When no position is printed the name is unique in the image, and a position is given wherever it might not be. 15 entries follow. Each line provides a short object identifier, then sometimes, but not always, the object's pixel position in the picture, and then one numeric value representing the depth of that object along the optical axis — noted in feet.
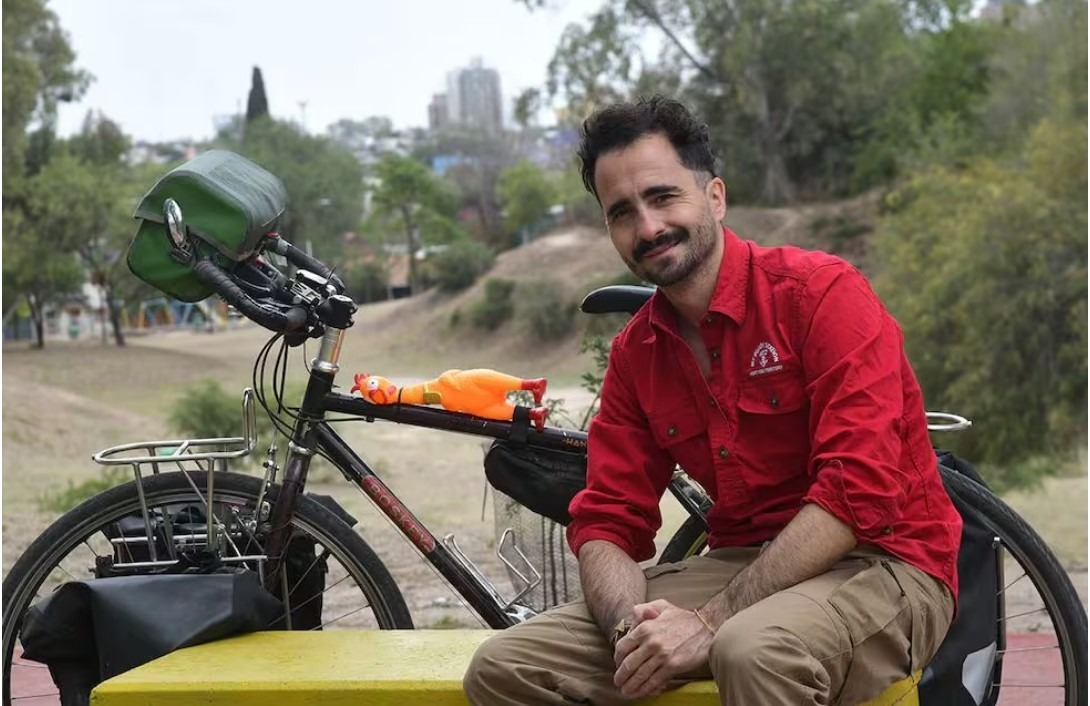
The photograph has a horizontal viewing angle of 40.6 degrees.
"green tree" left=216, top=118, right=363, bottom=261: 149.48
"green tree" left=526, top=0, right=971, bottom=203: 129.18
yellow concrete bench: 8.41
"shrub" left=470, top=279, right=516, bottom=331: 141.59
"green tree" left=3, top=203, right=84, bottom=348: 113.39
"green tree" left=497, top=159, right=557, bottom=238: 189.37
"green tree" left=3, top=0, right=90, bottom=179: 87.92
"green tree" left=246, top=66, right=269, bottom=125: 158.37
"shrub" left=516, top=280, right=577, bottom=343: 132.16
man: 7.61
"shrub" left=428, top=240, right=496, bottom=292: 160.76
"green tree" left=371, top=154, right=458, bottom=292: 179.11
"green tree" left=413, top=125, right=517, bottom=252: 200.34
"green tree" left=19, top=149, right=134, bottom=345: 116.88
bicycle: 10.34
